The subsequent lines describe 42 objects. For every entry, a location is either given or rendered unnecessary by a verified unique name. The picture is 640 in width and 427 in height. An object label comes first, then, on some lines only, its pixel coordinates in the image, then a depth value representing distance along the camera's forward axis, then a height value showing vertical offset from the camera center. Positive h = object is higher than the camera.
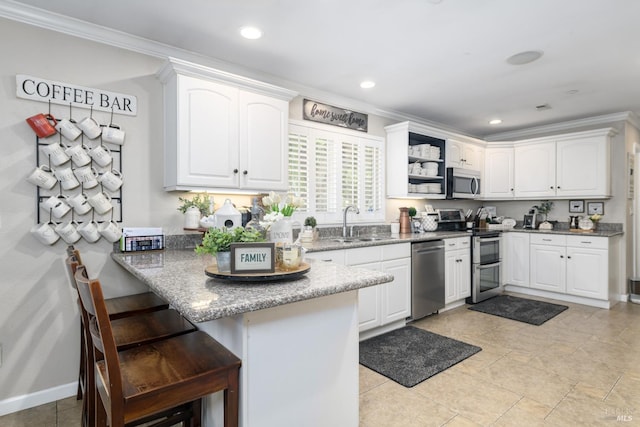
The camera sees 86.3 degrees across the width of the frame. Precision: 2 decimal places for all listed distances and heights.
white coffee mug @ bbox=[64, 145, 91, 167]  2.33 +0.41
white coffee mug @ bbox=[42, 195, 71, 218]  2.26 +0.05
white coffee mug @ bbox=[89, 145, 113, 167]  2.42 +0.42
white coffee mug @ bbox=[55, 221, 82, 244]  2.29 -0.12
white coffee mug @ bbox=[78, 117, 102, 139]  2.37 +0.61
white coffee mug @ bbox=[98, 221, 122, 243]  2.45 -0.12
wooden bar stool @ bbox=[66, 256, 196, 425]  1.55 -0.57
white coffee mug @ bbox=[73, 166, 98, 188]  2.38 +0.27
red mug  2.20 +0.58
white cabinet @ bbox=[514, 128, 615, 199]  4.52 +0.67
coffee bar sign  2.22 +0.83
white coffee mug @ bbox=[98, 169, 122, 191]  2.46 +0.25
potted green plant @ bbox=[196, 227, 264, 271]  1.49 -0.12
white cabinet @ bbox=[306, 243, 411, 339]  3.14 -0.74
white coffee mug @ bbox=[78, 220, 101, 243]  2.37 -0.12
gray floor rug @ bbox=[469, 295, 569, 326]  3.86 -1.17
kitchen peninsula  1.28 -0.51
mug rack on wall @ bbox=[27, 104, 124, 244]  2.27 +0.23
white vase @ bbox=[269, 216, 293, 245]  1.58 -0.08
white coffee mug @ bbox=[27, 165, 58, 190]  2.20 +0.24
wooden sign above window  3.67 +1.12
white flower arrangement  1.58 +0.03
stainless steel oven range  4.43 -0.70
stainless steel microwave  4.75 +0.43
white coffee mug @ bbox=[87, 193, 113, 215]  2.42 +0.08
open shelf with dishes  4.29 +0.68
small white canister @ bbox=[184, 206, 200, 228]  2.74 -0.03
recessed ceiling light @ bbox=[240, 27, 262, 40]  2.48 +1.34
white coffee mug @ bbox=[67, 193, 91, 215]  2.34 +0.07
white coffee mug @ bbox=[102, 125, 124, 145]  2.46 +0.58
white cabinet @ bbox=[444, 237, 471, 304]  4.07 -0.70
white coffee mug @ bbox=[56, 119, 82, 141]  2.29 +0.57
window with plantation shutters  3.59 +0.48
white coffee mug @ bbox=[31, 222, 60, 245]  2.22 -0.12
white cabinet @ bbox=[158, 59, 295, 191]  2.54 +0.67
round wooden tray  1.44 -0.27
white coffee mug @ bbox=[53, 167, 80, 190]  2.30 +0.25
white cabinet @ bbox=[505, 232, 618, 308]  4.21 -0.71
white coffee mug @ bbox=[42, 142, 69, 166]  2.25 +0.41
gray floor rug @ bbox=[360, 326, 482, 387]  2.60 -1.21
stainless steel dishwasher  3.67 -0.72
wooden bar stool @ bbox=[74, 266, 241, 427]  1.08 -0.57
